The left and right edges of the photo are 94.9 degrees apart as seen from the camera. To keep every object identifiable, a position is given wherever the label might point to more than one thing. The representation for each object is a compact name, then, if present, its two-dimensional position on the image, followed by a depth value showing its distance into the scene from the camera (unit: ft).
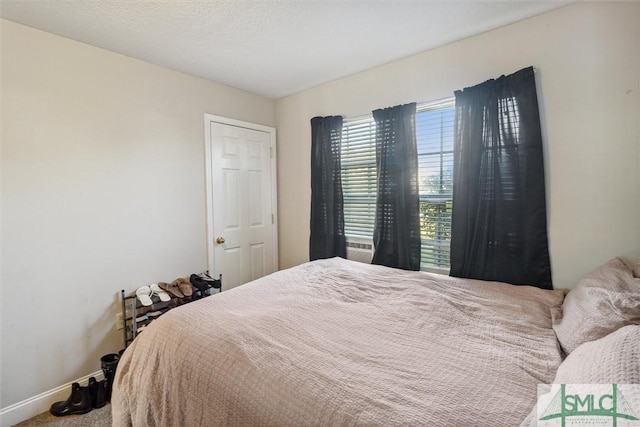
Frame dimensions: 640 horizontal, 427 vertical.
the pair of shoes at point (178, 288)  8.07
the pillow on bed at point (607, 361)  2.46
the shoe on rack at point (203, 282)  8.50
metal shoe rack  7.46
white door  9.59
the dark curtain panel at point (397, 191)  8.11
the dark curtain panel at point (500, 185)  6.30
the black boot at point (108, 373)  6.75
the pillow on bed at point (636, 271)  4.85
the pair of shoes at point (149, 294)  7.37
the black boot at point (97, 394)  6.56
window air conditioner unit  9.36
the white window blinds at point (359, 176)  9.23
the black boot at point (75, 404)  6.36
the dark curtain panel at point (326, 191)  9.81
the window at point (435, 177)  7.70
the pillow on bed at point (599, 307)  3.62
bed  2.91
